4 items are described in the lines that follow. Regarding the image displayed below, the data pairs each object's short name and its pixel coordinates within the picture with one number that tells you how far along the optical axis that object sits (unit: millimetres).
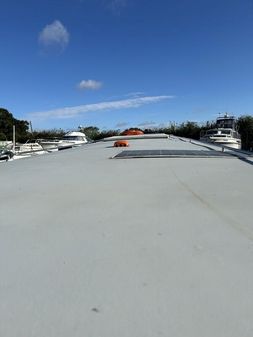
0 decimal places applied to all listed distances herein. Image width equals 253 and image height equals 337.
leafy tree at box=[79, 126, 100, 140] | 37875
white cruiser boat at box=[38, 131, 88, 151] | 21508
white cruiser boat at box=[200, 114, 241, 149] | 22641
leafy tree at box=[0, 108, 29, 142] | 61575
